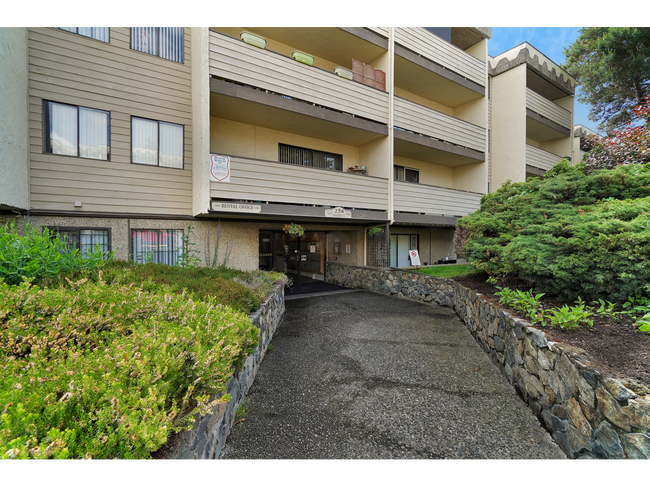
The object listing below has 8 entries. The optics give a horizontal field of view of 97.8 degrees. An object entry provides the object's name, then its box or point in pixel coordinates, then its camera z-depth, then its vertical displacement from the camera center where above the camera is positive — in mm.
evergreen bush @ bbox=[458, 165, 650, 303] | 3650 +116
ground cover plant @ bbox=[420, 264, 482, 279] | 7940 -989
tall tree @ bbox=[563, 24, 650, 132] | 12141 +8726
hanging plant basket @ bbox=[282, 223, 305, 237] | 10086 +448
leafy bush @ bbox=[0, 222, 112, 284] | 3631 -258
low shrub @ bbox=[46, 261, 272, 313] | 4242 -698
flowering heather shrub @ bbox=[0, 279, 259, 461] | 1351 -825
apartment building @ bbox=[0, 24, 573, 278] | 7457 +3731
